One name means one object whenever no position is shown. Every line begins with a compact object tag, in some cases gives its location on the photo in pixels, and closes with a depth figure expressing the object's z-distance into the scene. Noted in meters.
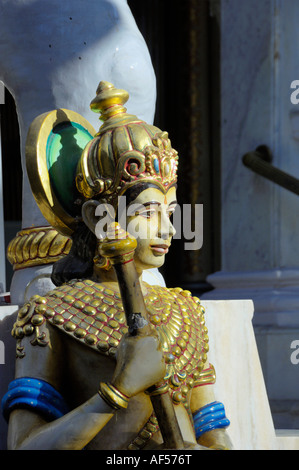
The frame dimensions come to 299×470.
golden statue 4.91
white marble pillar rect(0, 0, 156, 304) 7.05
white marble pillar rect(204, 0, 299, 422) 9.96
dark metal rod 9.93
